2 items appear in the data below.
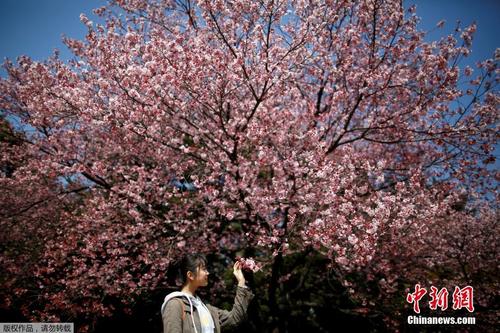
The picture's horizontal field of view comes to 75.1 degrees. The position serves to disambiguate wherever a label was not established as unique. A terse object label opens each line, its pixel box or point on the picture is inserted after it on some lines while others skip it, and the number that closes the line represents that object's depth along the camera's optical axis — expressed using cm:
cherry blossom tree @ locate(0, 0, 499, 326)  606
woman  258
